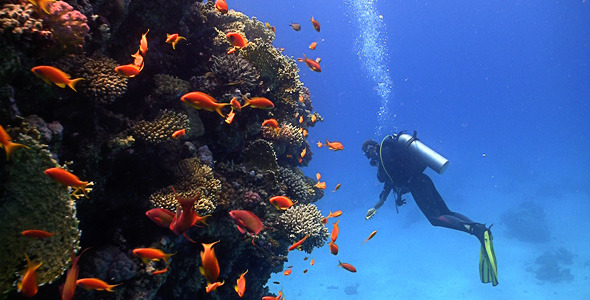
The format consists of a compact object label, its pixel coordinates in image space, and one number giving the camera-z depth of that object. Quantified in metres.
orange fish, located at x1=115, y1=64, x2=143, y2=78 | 3.25
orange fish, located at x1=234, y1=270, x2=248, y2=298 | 3.51
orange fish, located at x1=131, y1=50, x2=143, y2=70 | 3.58
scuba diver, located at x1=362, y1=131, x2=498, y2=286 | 10.80
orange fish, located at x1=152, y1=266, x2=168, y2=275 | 3.57
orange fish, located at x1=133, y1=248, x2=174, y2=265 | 3.04
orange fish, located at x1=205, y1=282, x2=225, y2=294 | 2.98
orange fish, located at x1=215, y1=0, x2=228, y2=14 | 4.64
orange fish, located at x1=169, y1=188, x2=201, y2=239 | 2.54
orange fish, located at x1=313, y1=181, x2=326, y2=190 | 7.35
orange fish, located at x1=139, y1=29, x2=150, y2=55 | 3.60
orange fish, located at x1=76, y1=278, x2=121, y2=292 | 2.70
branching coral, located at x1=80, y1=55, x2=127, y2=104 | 3.35
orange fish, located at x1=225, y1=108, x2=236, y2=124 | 4.37
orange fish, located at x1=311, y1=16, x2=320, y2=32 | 6.68
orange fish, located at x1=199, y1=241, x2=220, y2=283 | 2.52
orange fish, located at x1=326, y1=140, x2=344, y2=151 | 7.06
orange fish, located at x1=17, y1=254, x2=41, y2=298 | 2.18
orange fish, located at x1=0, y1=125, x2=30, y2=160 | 2.11
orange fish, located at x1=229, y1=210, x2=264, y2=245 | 3.17
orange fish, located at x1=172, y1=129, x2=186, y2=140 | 3.87
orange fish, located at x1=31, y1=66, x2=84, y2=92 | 2.49
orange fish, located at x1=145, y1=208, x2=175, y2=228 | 2.99
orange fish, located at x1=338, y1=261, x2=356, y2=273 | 5.43
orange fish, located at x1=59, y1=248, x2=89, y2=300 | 2.39
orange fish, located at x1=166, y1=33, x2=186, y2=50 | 3.95
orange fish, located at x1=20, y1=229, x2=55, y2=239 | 2.39
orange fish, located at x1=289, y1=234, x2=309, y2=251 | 4.49
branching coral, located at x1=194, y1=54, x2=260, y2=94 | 4.94
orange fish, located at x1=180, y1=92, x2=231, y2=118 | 3.25
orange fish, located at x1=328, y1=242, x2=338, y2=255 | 5.17
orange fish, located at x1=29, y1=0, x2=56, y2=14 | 2.58
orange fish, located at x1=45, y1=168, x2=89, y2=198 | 2.43
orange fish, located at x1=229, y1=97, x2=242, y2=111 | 4.27
